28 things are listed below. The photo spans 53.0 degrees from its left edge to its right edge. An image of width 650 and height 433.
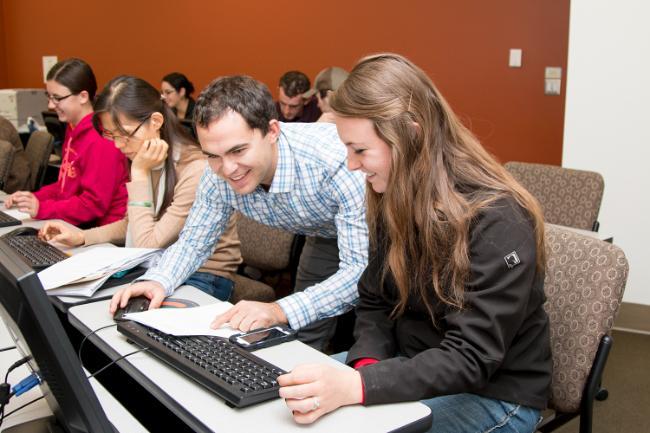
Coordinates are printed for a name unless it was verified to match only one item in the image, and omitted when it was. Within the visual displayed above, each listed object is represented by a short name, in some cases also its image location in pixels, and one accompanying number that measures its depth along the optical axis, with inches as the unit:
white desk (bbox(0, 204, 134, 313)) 64.2
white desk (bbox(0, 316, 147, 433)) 43.6
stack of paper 66.6
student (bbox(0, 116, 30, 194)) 148.0
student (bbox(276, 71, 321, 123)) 181.6
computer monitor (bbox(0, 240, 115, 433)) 30.1
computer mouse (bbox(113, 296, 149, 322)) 59.5
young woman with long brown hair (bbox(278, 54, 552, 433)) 46.2
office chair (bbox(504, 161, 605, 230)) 105.9
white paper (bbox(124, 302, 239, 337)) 53.1
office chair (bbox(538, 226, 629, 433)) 53.0
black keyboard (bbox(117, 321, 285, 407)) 43.1
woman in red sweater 100.9
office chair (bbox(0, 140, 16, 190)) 136.3
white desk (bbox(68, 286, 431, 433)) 40.6
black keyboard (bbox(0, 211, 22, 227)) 99.3
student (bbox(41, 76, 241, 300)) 82.4
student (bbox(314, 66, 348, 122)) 162.2
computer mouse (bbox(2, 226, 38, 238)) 88.8
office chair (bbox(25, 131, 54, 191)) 149.9
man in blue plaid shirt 63.6
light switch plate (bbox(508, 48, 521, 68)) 168.9
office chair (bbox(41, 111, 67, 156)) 194.5
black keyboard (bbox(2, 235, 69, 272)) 75.9
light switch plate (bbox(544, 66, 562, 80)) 164.1
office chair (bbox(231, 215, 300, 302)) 99.7
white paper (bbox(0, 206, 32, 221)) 104.5
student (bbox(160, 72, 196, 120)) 219.5
